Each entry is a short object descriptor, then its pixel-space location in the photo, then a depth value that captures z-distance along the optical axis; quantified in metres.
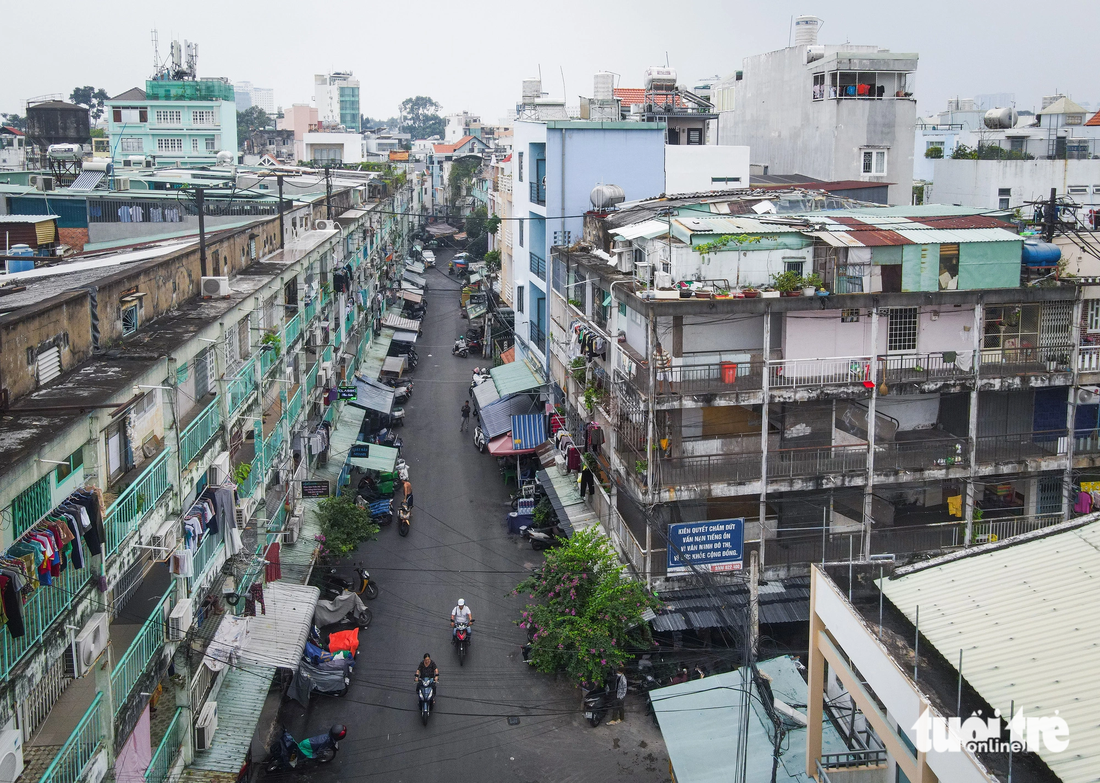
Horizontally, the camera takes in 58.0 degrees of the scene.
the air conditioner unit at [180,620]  16.91
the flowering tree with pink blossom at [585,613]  22.44
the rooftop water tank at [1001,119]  52.50
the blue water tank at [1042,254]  25.36
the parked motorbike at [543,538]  31.77
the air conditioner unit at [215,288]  22.44
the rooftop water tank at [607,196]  34.53
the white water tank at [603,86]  43.53
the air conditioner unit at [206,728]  18.41
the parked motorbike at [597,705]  22.41
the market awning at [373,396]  41.84
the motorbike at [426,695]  22.38
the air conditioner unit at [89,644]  12.99
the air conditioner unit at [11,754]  11.31
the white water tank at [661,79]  44.03
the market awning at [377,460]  35.56
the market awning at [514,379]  38.42
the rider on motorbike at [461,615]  25.44
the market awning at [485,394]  40.78
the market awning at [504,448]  36.47
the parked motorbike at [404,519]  32.72
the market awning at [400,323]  58.08
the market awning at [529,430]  36.66
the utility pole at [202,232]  22.81
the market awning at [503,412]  37.81
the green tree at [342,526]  28.45
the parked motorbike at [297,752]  20.34
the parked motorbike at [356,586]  27.94
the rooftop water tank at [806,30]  48.12
